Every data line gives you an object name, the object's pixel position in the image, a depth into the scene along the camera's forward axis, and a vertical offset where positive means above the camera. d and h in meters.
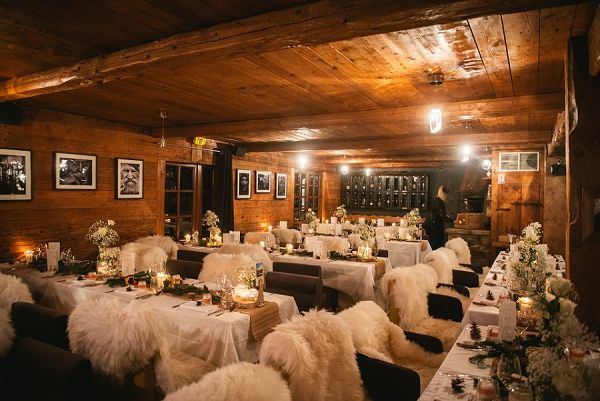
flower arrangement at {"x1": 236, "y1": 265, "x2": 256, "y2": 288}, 3.62 -0.74
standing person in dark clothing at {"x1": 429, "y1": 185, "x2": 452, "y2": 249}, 9.69 -0.55
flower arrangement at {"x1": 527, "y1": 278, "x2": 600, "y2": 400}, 1.28 -0.59
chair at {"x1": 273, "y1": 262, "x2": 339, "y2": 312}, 5.13 -0.97
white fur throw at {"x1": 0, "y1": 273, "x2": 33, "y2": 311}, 3.37 -0.85
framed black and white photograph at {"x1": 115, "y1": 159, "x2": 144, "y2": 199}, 6.77 +0.30
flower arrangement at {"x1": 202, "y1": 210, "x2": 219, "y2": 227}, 7.40 -0.44
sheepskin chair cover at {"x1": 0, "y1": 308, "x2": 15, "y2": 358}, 2.90 -1.05
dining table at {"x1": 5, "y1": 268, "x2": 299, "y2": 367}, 3.01 -1.04
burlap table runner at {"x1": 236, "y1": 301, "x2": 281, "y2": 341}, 3.16 -1.03
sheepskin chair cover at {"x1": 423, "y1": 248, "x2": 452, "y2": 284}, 5.02 -0.85
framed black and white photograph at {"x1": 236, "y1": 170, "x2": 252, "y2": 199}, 9.34 +0.31
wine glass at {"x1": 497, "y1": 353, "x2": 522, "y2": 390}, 1.96 -0.85
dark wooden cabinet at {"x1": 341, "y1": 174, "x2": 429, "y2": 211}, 14.17 +0.25
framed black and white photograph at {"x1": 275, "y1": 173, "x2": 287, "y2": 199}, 10.82 +0.31
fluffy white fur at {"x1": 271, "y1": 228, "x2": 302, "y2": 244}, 8.99 -0.88
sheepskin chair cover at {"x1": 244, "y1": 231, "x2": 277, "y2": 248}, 7.53 -0.79
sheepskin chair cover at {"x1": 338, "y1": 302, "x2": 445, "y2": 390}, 2.79 -1.09
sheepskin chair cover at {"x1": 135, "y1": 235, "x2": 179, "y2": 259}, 6.50 -0.79
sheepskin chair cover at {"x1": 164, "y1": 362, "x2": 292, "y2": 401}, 1.67 -0.84
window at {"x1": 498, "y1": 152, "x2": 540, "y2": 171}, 8.66 +0.85
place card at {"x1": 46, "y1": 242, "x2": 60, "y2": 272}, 4.70 -0.75
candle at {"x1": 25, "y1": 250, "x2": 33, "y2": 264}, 5.06 -0.81
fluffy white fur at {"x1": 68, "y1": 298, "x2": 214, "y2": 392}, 2.50 -0.93
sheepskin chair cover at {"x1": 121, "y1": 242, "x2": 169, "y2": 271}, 5.26 -0.81
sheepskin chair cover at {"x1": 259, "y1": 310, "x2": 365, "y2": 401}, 2.11 -0.91
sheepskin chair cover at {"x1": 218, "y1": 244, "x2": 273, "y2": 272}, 5.70 -0.82
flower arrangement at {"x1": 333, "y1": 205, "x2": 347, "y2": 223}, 10.87 -0.46
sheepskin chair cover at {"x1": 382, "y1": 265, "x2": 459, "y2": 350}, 3.83 -1.08
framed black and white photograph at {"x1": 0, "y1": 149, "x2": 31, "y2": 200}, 5.32 +0.28
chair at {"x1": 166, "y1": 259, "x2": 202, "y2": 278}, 5.00 -0.95
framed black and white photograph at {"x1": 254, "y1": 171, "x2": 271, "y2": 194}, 10.02 +0.39
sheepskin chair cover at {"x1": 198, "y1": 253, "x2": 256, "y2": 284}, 4.49 -0.81
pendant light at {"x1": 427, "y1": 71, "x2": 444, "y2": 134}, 4.69 +0.98
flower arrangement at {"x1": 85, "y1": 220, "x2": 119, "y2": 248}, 4.95 -0.53
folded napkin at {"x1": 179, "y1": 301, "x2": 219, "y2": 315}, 3.25 -0.95
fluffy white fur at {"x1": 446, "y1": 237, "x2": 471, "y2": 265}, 6.45 -0.85
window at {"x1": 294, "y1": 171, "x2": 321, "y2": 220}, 12.28 +0.15
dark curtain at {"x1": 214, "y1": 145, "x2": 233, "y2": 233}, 8.62 +0.16
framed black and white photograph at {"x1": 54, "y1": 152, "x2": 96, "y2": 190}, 5.93 +0.38
